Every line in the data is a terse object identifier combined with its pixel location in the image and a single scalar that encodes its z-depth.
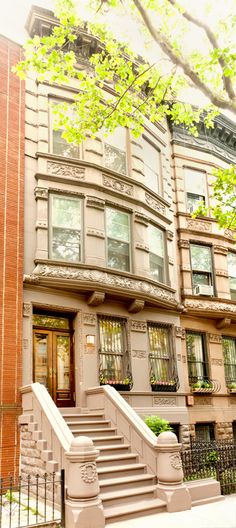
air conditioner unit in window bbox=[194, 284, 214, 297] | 17.21
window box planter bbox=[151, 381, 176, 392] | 14.63
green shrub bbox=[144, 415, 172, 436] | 12.07
